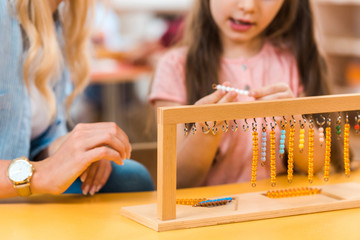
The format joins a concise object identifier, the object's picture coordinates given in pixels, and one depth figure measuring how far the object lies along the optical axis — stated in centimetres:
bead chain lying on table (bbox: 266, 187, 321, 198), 109
